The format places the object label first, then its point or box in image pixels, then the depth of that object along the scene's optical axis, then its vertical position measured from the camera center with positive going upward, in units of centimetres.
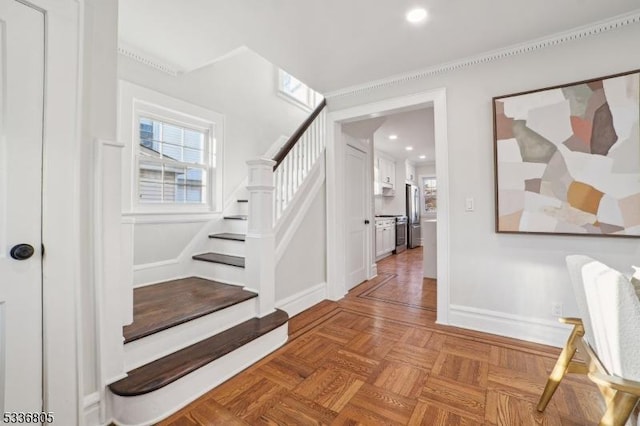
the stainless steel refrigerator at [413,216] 770 +1
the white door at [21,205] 107 +5
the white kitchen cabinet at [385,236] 567 -43
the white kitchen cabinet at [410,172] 792 +134
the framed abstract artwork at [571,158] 195 +44
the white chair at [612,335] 92 -44
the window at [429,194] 870 +71
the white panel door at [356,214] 362 +4
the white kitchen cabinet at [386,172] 679 +116
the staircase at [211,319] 144 -69
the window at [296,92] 439 +218
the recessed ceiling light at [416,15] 191 +143
